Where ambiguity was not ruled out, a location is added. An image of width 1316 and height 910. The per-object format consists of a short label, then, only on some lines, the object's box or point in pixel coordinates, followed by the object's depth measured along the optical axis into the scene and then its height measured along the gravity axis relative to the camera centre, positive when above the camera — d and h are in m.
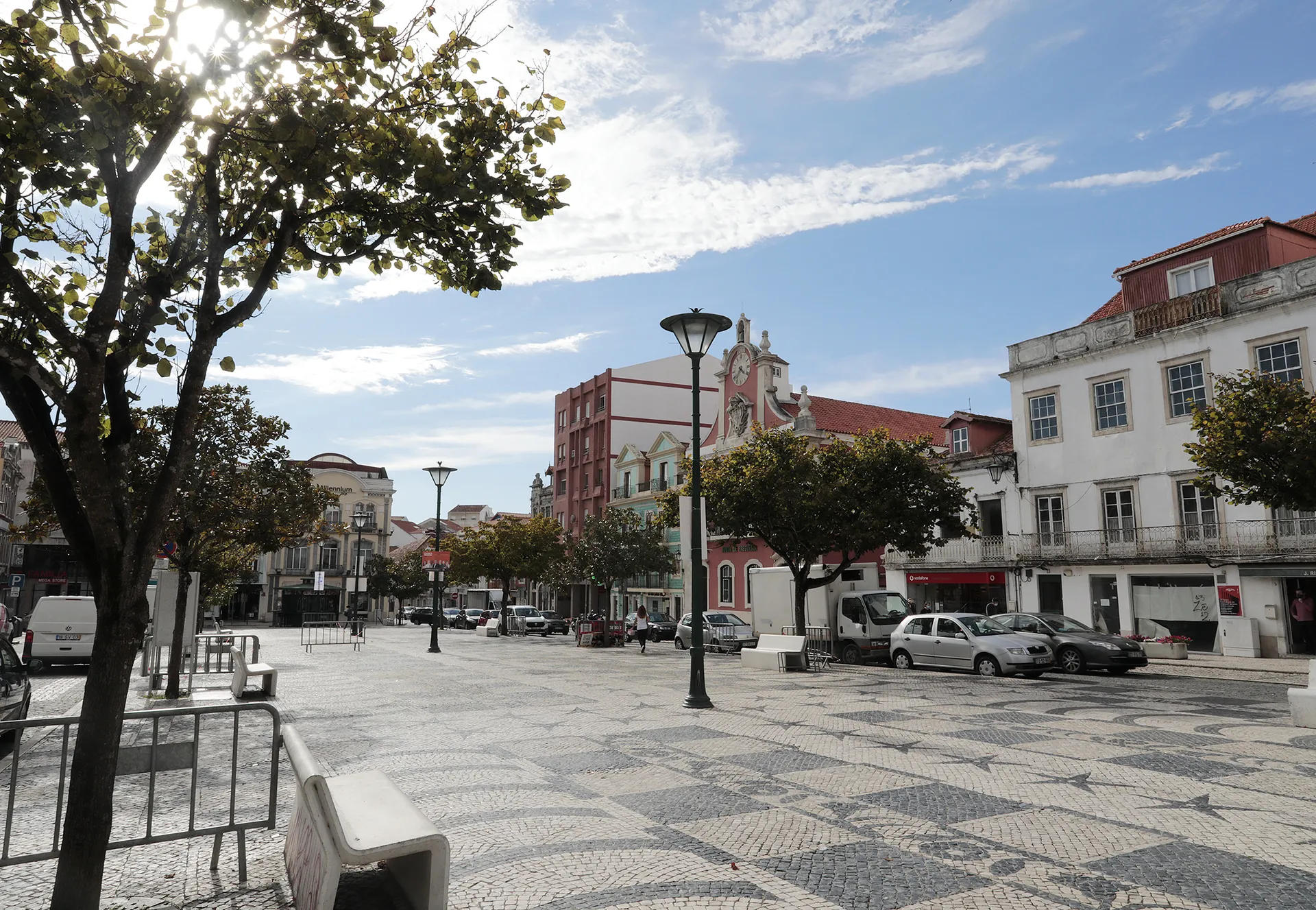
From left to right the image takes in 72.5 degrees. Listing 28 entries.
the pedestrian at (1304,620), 24.44 -1.13
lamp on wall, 32.81 +4.18
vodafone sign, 33.12 +0.08
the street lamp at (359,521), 36.56 +2.56
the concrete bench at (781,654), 20.94 -1.70
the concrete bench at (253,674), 14.84 -1.52
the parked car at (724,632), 30.44 -1.75
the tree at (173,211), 4.38 +2.16
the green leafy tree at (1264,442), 14.84 +2.31
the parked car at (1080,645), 19.38 -1.43
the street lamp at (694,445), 13.68 +2.15
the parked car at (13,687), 10.05 -1.18
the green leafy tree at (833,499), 26.72 +2.47
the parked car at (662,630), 40.16 -2.14
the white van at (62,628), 20.94 -1.01
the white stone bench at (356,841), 4.12 -1.22
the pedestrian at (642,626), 31.84 -1.57
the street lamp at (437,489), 30.66 +3.28
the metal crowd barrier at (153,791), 5.39 -1.65
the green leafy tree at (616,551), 43.28 +1.48
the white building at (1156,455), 25.06 +4.09
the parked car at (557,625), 51.28 -2.40
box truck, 24.97 -0.96
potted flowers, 25.02 -1.92
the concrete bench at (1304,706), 10.90 -1.55
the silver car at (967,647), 18.59 -1.45
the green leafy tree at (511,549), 53.16 +1.97
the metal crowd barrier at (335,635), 35.25 -2.33
